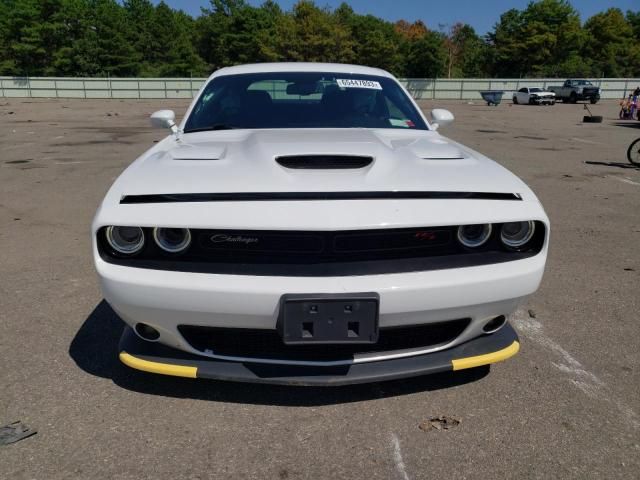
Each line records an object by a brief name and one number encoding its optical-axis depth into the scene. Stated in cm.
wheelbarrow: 3794
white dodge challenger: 196
